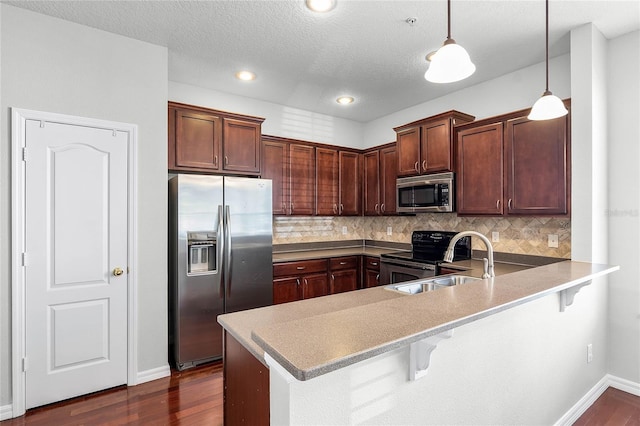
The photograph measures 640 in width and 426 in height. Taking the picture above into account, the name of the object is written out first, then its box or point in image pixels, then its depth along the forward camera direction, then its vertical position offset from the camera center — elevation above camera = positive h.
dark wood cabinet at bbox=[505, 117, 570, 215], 2.82 +0.40
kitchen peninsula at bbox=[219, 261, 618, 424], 0.99 -0.56
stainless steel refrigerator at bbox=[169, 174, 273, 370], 3.10 -0.40
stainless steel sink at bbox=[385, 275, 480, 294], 2.13 -0.46
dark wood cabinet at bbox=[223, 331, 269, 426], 1.34 -0.73
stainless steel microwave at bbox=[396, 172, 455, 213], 3.62 +0.22
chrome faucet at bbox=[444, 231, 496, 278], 1.85 -0.23
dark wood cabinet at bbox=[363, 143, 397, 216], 4.52 +0.45
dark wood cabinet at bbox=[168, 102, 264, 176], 3.32 +0.75
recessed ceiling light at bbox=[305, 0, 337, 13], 2.30 +1.42
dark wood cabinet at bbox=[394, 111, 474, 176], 3.61 +0.78
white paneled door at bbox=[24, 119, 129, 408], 2.45 -0.34
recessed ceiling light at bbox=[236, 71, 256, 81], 3.50 +1.44
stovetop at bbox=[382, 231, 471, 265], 3.71 -0.40
